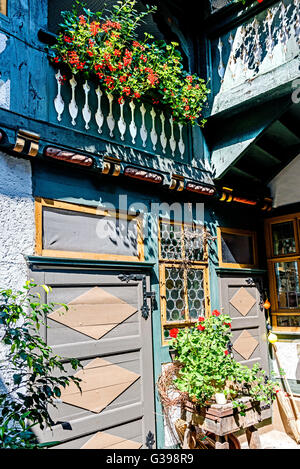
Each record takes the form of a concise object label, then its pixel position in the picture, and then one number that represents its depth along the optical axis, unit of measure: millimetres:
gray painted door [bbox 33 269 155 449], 3496
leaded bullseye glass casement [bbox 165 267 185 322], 4656
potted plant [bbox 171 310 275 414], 3967
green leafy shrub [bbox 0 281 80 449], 2404
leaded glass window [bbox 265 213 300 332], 5887
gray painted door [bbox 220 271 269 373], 5367
